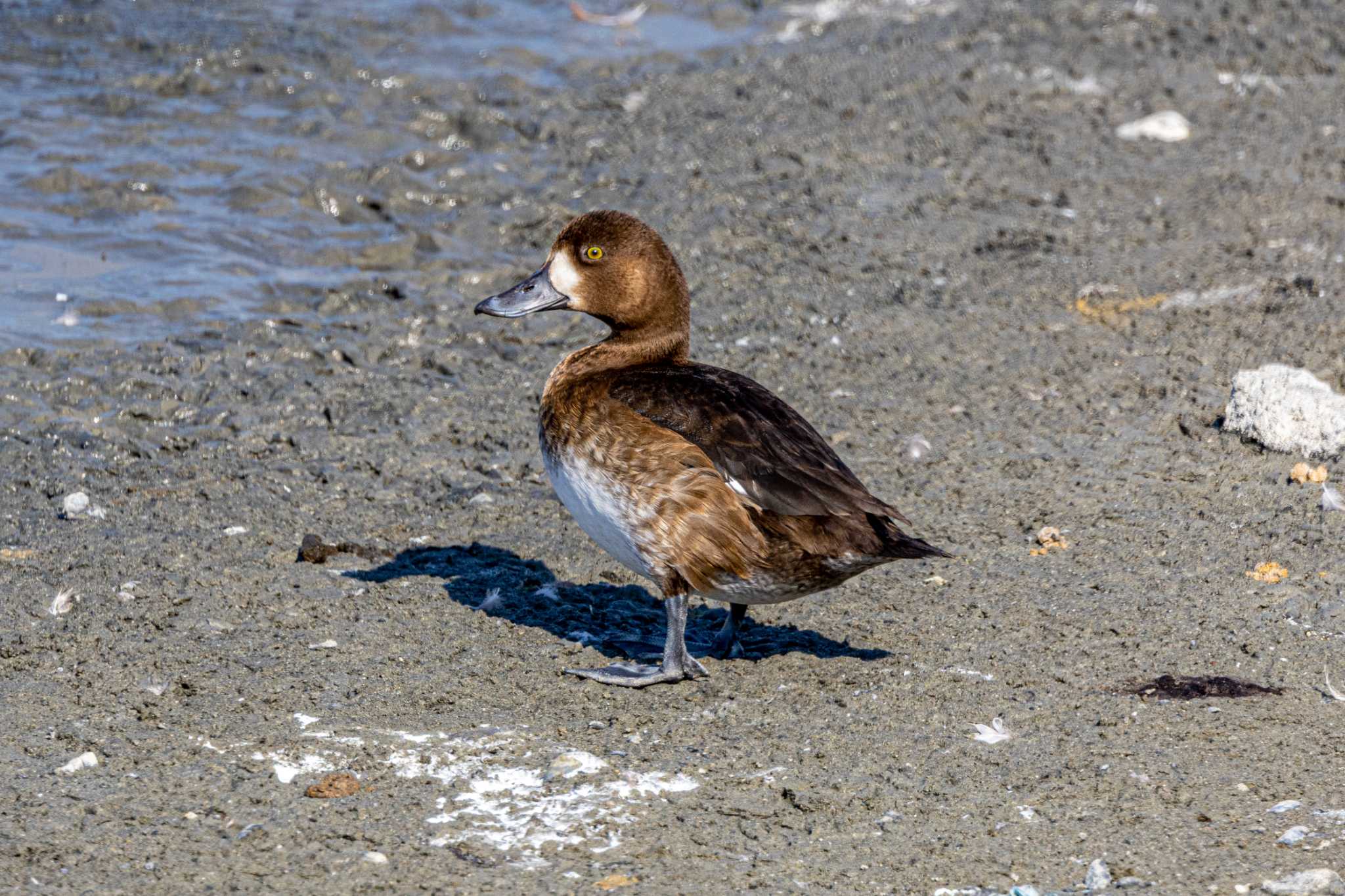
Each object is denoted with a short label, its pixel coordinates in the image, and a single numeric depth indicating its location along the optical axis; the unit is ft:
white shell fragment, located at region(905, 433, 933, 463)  38.24
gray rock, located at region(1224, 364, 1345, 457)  36.40
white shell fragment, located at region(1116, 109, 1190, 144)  59.00
